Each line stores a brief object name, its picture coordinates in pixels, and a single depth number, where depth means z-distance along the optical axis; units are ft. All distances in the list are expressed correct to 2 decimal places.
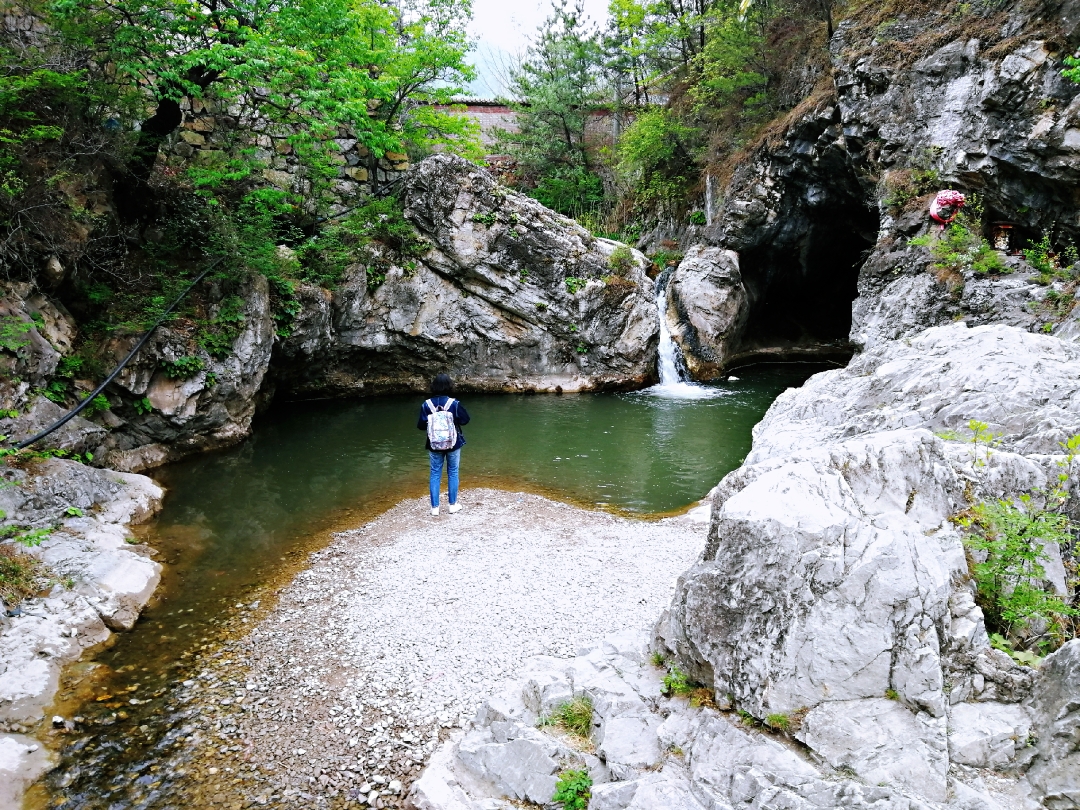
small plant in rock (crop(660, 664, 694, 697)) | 12.07
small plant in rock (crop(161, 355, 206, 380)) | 37.76
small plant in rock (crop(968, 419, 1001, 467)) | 13.46
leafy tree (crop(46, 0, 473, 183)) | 33.50
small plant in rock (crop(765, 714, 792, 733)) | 10.01
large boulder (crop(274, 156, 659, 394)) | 61.87
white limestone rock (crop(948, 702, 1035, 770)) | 9.18
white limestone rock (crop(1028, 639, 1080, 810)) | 8.33
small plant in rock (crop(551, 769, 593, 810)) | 11.28
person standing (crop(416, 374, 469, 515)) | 28.12
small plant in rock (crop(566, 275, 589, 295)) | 64.28
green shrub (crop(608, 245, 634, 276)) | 66.23
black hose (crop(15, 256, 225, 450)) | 24.30
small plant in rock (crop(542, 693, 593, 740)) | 12.88
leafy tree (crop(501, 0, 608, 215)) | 90.22
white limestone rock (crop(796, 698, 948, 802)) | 8.89
